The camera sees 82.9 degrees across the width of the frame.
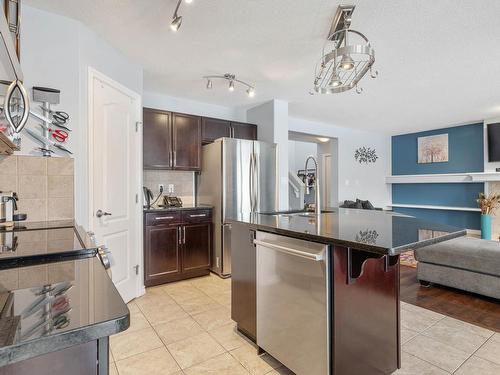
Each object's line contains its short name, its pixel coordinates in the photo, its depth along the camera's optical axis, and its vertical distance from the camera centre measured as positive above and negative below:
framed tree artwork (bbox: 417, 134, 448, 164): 6.57 +0.94
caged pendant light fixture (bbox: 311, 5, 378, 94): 1.84 +1.20
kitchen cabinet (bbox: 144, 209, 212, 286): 3.30 -0.68
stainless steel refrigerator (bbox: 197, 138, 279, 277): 3.62 +0.08
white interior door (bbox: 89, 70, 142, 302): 2.49 +0.14
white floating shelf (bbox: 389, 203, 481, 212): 6.10 -0.45
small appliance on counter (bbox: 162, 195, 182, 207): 3.80 -0.16
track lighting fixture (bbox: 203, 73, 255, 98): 3.33 +1.33
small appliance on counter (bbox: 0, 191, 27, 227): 1.87 -0.11
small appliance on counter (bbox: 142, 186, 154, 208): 3.72 -0.08
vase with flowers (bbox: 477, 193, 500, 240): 5.58 -0.46
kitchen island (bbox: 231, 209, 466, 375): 1.40 -0.56
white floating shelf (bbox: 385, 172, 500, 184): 5.67 +0.23
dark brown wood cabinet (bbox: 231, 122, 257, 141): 4.25 +0.90
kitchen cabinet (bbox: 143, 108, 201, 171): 3.53 +0.64
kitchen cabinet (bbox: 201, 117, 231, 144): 3.95 +0.87
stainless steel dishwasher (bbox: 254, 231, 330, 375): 1.43 -0.65
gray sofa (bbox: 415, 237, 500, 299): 2.72 -0.80
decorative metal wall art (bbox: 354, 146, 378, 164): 6.79 +0.82
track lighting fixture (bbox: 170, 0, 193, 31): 1.92 +1.15
